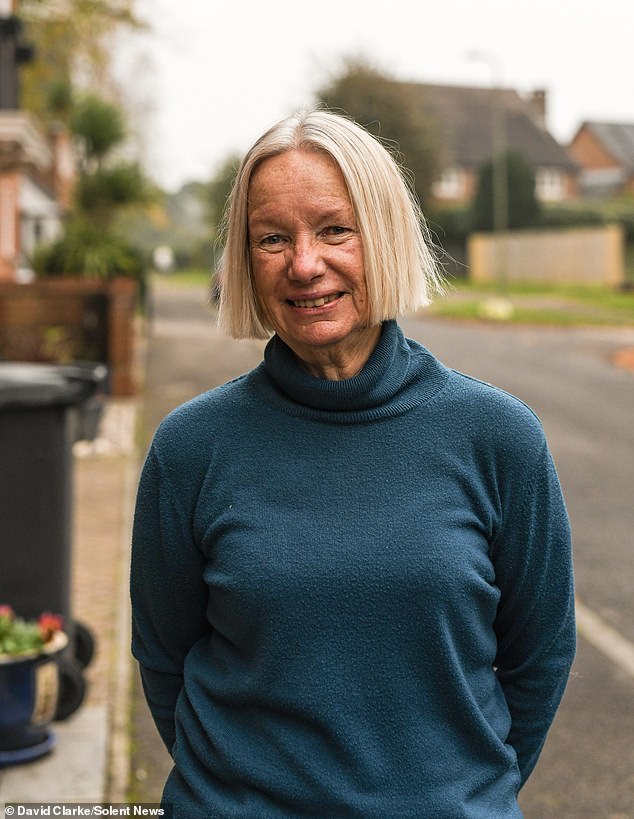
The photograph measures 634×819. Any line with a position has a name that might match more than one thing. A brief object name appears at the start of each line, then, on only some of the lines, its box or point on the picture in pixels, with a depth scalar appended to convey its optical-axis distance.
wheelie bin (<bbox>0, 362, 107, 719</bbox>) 4.71
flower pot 4.34
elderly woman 1.91
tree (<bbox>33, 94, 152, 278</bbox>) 20.92
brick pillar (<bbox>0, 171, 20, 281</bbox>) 21.20
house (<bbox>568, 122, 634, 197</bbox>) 67.31
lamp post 30.31
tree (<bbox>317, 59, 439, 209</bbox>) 44.38
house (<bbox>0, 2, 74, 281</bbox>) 16.84
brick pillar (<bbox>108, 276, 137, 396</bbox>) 14.95
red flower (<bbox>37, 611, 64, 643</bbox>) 4.57
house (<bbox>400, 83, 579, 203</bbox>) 62.97
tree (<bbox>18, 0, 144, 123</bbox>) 22.31
